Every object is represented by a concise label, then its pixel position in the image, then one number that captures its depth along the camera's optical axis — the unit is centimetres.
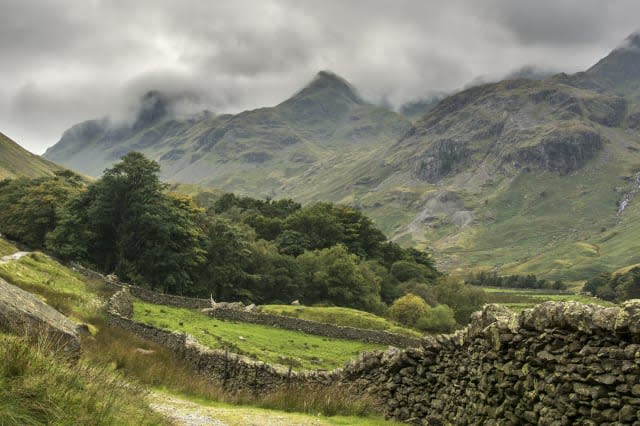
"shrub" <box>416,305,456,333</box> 6357
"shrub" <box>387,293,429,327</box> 6588
